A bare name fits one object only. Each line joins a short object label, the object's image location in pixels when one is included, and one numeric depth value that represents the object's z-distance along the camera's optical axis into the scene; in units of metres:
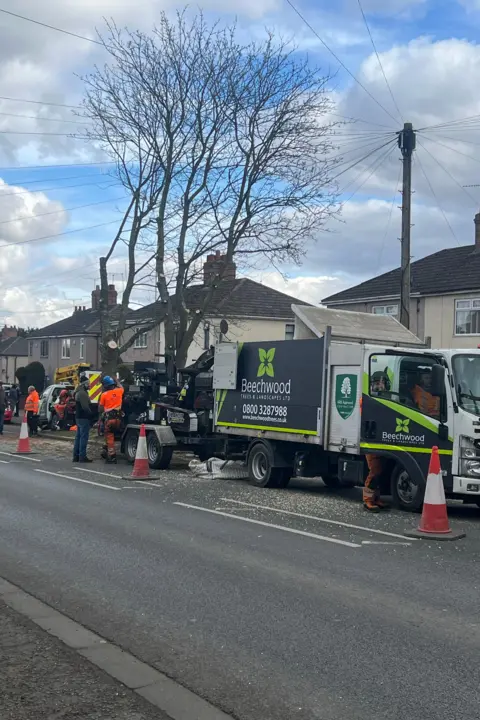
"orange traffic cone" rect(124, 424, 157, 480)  14.57
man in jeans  17.16
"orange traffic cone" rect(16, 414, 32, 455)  19.57
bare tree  22.53
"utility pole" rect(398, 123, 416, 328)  18.31
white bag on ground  15.36
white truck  10.93
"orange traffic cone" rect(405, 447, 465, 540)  9.17
